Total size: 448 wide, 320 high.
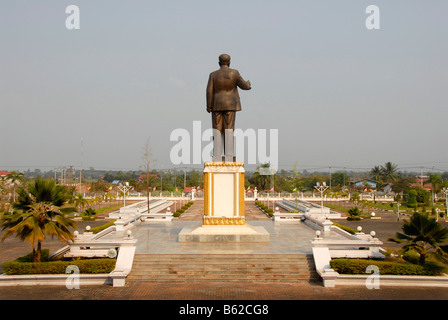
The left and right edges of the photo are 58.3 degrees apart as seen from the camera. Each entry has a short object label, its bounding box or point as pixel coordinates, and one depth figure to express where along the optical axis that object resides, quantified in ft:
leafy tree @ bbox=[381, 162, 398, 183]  312.50
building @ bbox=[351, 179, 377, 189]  358.31
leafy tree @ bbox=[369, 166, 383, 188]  307.78
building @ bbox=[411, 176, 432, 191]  311.09
